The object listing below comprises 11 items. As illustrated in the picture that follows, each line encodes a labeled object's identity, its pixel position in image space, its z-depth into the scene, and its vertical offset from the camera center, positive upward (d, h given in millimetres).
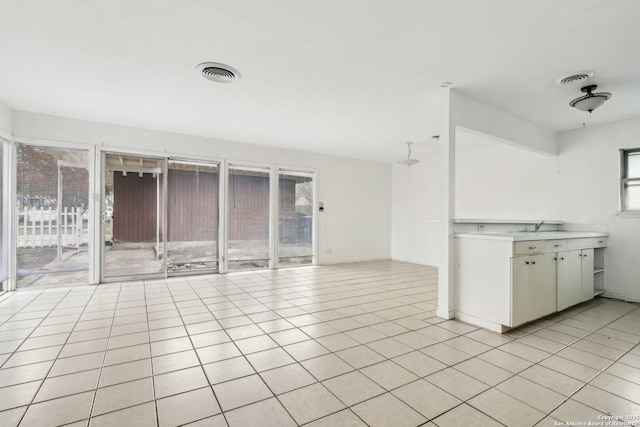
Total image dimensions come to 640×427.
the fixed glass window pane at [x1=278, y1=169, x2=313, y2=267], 6468 -66
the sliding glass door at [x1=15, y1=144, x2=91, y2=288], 4383 -33
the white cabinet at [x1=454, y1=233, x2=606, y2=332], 2945 -669
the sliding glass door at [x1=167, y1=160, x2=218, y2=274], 5438 -46
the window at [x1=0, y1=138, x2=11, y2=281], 4102 +8
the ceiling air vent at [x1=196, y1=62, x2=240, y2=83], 2895 +1444
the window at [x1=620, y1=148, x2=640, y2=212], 4152 +517
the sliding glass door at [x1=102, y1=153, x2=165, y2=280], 4930 -31
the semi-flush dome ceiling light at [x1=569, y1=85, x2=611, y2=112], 3117 +1241
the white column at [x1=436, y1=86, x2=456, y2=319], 3342 +43
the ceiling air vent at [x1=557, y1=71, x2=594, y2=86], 2941 +1405
